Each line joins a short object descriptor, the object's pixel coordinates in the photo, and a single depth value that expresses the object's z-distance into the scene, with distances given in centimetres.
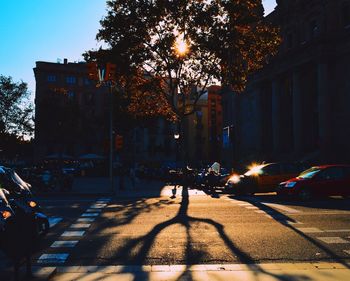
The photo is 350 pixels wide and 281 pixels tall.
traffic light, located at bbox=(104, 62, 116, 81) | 2339
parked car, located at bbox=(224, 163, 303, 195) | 2353
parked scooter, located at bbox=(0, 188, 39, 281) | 656
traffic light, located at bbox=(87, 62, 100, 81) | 2261
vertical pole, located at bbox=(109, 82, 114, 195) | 2743
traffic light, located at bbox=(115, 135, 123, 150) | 2758
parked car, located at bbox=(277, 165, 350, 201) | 1962
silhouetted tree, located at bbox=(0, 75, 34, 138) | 4638
